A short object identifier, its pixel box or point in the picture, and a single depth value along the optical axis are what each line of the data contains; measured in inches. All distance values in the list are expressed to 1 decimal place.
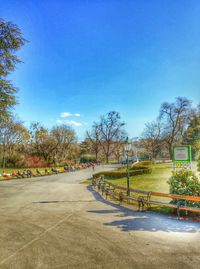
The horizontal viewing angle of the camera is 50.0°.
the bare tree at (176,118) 1929.4
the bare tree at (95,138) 2514.5
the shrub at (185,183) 382.5
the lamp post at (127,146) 593.0
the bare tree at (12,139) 1775.2
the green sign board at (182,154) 462.3
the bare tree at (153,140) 2313.7
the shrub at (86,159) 2297.0
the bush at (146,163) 1219.9
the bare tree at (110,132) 2487.1
